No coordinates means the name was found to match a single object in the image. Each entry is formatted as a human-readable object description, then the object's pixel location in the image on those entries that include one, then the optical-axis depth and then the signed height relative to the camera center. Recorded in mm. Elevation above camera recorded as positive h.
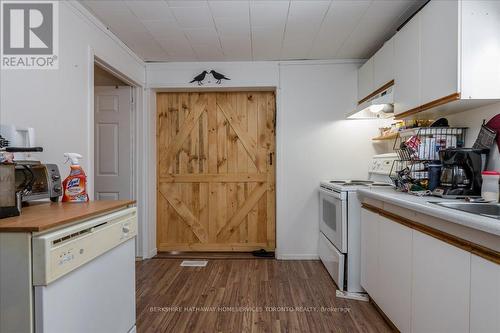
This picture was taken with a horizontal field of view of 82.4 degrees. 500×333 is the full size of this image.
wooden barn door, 3594 -115
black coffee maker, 1729 -64
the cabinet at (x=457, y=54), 1585 +636
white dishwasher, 994 -495
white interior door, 3289 +181
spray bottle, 1683 -148
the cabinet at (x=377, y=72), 2441 +872
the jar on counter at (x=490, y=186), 1554 -133
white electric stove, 2441 -663
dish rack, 2008 +101
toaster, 1420 -110
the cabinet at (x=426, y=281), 1080 -583
